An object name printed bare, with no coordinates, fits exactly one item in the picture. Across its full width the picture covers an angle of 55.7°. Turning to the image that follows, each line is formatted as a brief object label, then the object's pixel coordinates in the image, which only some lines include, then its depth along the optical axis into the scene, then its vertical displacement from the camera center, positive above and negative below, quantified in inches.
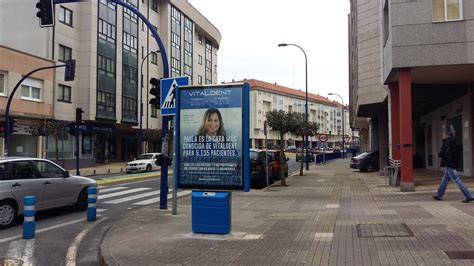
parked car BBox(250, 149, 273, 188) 712.4 -31.8
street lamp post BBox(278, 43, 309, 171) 1259.8 +270.9
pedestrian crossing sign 432.5 +52.5
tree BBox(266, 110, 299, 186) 828.6 +50.3
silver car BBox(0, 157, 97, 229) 380.2 -36.1
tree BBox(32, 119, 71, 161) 1179.9 +52.2
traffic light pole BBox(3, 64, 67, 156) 884.7 +35.3
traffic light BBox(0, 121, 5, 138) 908.6 +37.9
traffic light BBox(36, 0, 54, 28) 507.2 +154.2
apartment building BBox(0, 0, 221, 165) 1416.1 +318.0
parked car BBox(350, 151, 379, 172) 1163.3 -34.5
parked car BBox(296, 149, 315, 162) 1982.0 -34.5
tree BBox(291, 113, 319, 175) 848.9 +45.2
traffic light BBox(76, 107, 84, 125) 973.8 +67.4
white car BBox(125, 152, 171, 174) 1261.1 -49.3
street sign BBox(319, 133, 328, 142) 1488.7 +38.5
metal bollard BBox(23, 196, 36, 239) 332.8 -52.5
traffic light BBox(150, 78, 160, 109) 491.8 +62.8
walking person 422.3 -7.5
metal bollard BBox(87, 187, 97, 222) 423.1 -54.6
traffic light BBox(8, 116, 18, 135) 906.7 +44.9
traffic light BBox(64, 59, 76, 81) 950.2 +164.6
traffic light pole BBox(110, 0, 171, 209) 465.2 -19.1
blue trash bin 324.2 -46.4
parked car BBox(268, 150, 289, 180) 840.8 -25.5
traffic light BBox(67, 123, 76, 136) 981.3 +42.2
